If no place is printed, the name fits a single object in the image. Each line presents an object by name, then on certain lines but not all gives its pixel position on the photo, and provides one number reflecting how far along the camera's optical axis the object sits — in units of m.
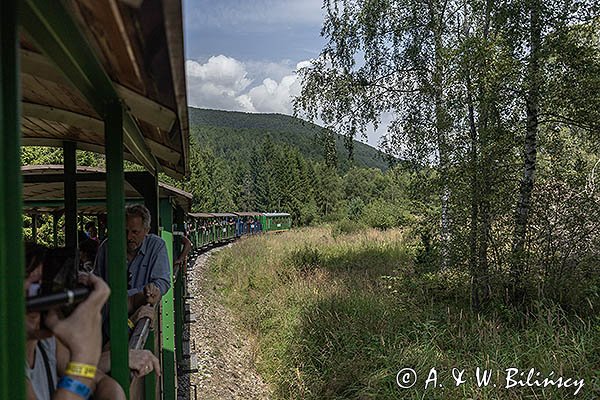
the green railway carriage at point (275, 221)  40.03
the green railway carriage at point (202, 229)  20.88
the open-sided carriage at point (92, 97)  0.99
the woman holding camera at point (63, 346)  1.44
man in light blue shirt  3.59
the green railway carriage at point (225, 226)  28.63
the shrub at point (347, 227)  24.57
